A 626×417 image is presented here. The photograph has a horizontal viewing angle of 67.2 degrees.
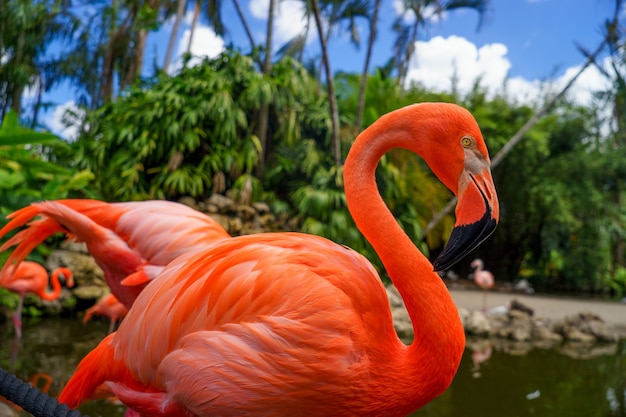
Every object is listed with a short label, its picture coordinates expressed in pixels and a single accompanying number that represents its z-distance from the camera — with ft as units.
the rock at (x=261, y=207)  22.65
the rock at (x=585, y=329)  18.81
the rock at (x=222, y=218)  19.71
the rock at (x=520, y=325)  18.54
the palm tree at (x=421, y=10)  34.24
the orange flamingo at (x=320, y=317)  2.95
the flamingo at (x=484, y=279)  26.40
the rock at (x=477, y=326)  18.86
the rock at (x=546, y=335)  18.61
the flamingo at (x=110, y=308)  13.04
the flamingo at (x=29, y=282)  13.61
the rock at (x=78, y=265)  18.70
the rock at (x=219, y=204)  20.39
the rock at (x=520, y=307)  22.31
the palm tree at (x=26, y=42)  39.14
